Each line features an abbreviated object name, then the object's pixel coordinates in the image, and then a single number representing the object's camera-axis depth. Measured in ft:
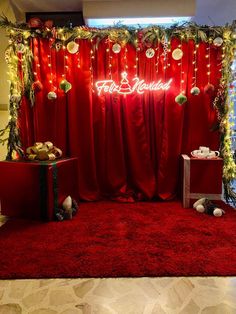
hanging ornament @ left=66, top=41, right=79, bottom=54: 10.19
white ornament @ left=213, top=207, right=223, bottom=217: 8.70
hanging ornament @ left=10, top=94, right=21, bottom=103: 9.93
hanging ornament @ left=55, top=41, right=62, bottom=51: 10.32
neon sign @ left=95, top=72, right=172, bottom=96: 10.52
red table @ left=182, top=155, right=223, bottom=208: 9.42
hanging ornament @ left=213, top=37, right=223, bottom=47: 9.93
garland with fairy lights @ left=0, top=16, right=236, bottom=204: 10.01
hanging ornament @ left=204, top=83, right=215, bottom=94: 10.24
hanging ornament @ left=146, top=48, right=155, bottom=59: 10.34
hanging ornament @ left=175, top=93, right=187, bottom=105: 10.15
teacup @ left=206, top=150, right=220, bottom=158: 9.63
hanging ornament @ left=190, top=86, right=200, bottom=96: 10.18
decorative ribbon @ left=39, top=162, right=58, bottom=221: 8.06
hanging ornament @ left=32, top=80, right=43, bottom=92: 10.25
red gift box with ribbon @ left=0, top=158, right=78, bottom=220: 8.13
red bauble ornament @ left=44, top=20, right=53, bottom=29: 9.96
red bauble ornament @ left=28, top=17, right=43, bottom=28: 9.89
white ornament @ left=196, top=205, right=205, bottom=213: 9.07
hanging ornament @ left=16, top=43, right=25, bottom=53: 9.95
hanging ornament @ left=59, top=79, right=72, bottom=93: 10.13
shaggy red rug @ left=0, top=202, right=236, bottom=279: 5.53
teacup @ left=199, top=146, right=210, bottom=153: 9.77
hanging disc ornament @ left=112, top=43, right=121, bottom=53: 10.25
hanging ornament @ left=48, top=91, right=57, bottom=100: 10.20
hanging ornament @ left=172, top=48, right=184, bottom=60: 10.20
